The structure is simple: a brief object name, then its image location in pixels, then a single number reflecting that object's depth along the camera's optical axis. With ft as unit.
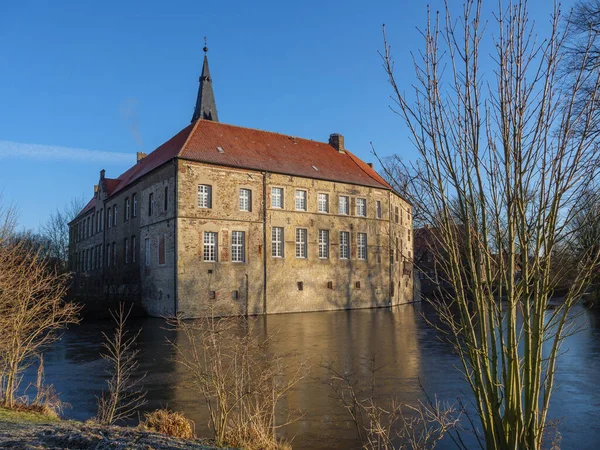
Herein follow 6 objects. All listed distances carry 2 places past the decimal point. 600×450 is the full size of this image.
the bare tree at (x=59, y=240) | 207.76
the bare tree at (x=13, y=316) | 25.96
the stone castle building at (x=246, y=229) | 90.12
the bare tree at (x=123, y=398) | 23.48
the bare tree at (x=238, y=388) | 19.74
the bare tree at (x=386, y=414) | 23.91
